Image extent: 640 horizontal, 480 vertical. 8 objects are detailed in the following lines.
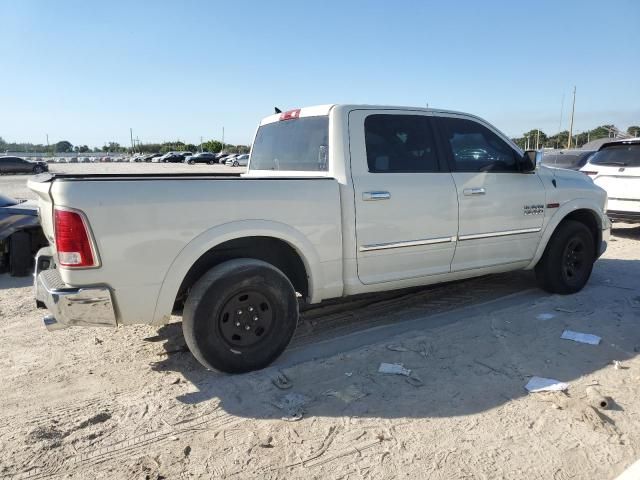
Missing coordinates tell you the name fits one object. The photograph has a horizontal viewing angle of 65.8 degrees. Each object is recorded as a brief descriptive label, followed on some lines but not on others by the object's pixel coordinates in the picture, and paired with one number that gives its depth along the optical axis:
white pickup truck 3.13
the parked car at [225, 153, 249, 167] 55.62
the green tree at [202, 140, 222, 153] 105.86
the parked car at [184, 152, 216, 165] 65.88
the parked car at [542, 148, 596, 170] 11.67
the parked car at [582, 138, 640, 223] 8.65
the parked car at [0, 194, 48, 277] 6.71
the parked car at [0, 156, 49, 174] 39.91
